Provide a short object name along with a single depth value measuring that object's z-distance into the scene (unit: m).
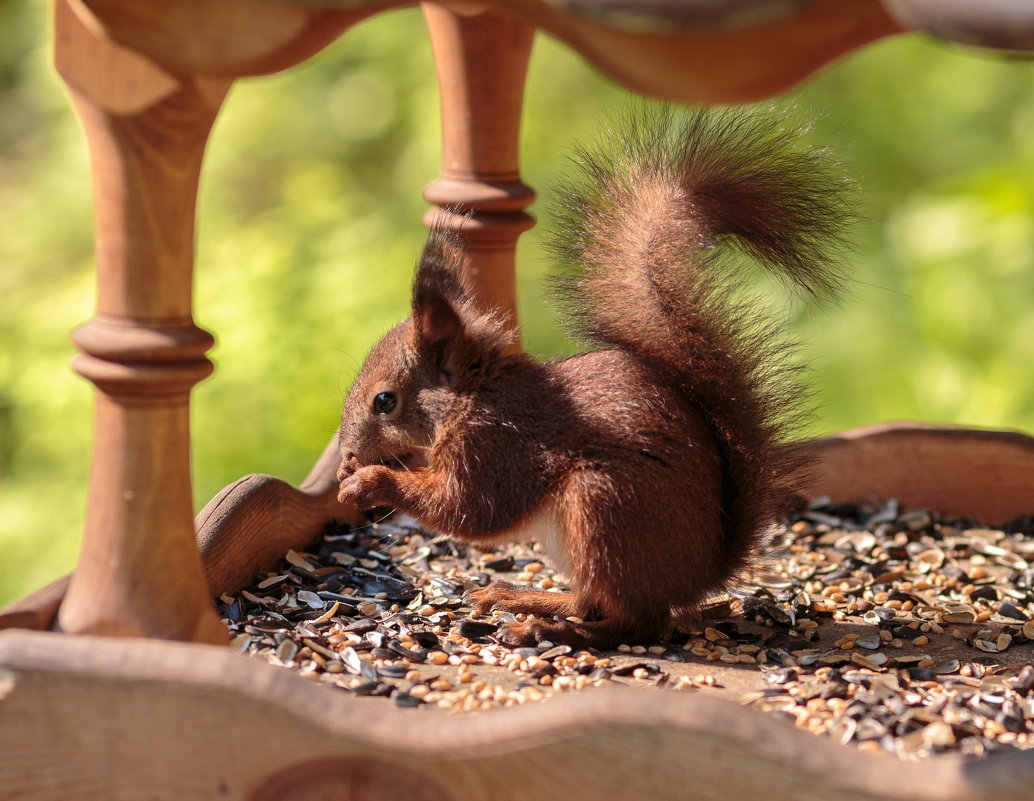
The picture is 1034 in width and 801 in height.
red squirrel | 3.50
